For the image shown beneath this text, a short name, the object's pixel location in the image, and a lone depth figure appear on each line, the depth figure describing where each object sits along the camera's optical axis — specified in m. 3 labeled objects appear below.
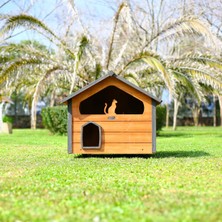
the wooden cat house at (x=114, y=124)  9.05
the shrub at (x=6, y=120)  22.77
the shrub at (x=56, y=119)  18.39
